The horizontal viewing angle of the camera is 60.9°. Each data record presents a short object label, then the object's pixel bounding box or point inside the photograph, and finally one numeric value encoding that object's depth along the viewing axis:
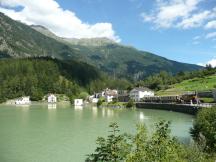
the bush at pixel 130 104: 85.49
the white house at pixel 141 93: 101.06
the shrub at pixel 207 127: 17.89
